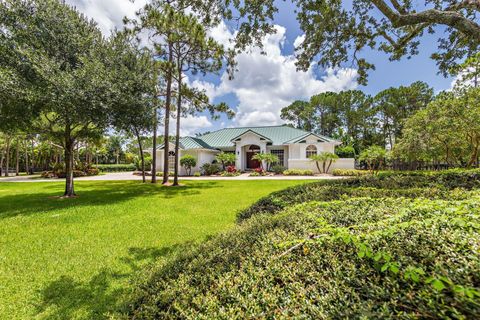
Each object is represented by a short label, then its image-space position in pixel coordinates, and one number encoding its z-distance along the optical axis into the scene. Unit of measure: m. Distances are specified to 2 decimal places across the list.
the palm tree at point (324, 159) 23.52
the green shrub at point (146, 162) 30.47
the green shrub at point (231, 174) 24.65
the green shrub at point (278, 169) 25.62
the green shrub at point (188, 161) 25.91
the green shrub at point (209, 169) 26.64
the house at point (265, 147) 25.81
